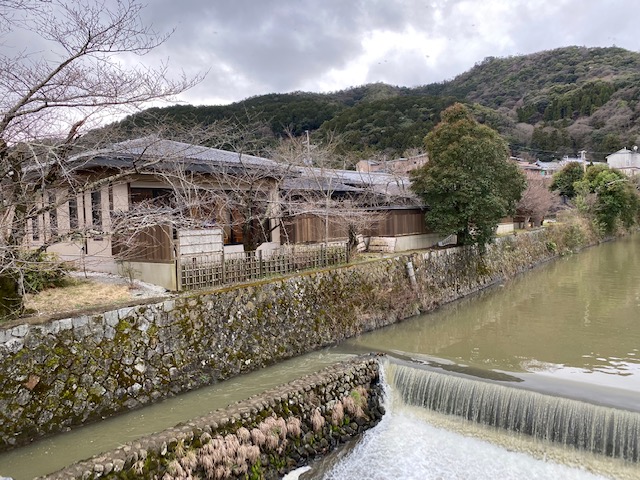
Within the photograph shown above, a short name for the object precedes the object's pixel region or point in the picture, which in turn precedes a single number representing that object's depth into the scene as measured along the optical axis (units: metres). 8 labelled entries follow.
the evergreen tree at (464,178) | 17.86
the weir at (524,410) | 6.93
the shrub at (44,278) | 9.29
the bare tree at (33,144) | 6.62
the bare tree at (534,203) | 32.28
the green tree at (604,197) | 35.22
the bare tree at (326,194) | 16.25
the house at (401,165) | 29.67
